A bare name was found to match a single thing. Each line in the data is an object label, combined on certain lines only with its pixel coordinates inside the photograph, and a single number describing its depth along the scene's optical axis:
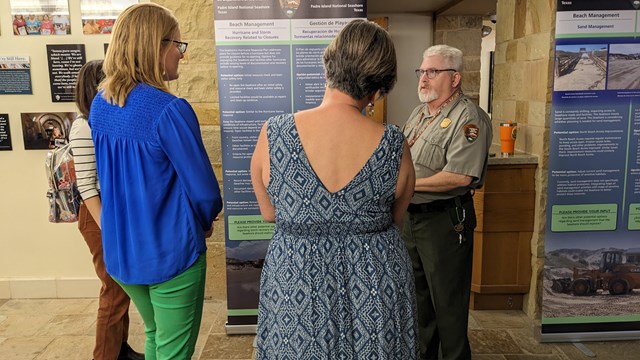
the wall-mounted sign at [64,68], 3.48
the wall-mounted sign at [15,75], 3.49
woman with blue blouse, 1.56
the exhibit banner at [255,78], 2.80
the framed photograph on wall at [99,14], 3.45
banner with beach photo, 2.74
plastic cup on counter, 3.30
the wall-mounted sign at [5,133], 3.56
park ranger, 2.31
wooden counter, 3.23
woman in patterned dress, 1.40
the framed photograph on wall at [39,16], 3.44
